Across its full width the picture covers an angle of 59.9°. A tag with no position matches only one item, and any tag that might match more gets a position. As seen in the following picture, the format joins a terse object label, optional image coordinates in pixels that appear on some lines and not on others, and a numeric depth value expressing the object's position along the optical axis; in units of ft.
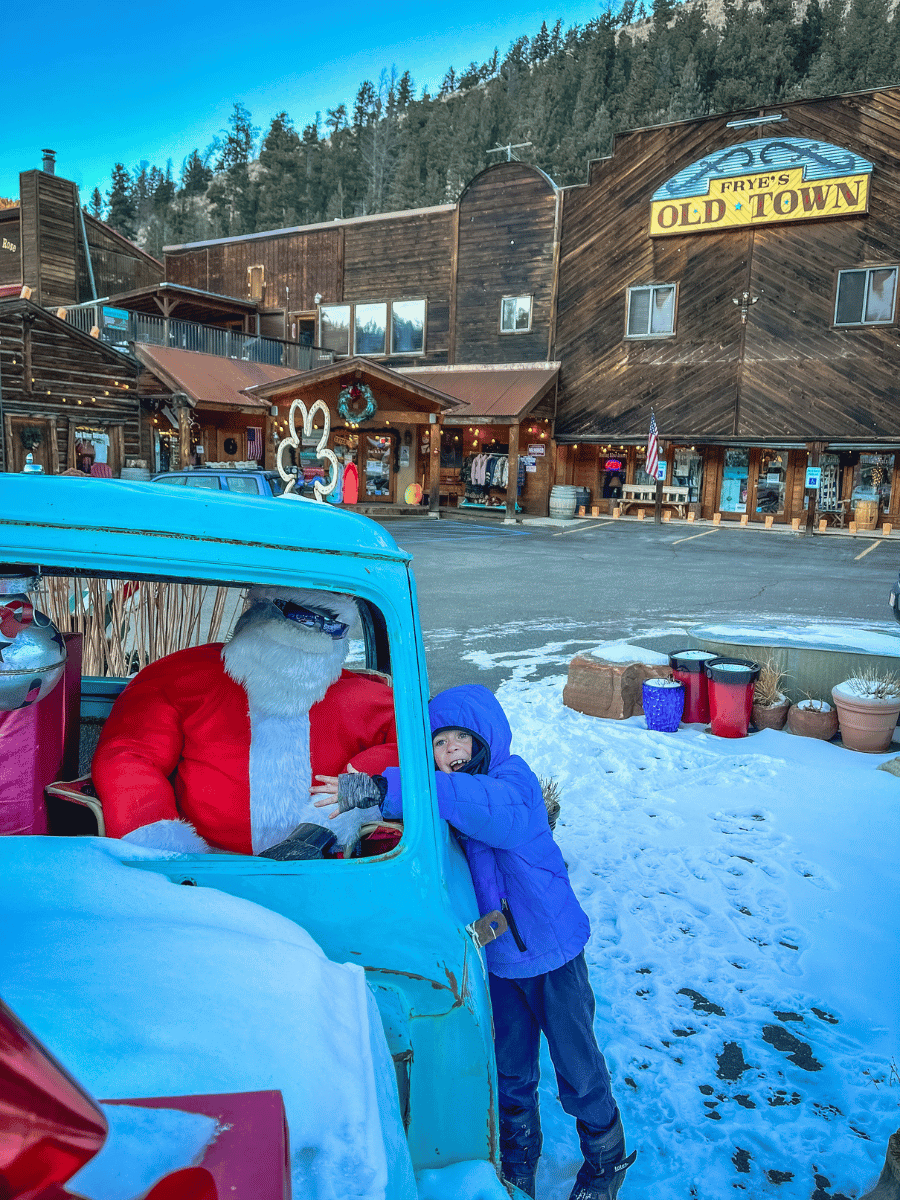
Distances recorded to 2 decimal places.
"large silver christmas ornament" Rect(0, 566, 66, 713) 5.16
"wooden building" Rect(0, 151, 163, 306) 91.61
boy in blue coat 6.68
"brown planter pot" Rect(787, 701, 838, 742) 18.45
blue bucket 19.25
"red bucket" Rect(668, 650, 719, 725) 19.81
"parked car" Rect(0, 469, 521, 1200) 4.70
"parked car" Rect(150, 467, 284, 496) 32.32
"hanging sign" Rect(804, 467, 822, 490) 67.05
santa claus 5.89
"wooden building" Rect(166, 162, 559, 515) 77.15
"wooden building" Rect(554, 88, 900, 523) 64.59
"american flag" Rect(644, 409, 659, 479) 65.77
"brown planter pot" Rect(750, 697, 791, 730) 19.31
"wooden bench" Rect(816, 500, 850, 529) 71.67
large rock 20.38
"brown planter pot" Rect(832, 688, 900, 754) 17.37
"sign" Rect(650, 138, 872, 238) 64.49
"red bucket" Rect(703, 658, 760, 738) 18.71
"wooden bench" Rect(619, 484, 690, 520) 77.56
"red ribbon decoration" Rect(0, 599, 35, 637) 5.23
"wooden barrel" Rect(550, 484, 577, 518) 77.41
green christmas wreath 69.72
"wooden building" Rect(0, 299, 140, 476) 60.95
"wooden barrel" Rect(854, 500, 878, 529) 70.33
